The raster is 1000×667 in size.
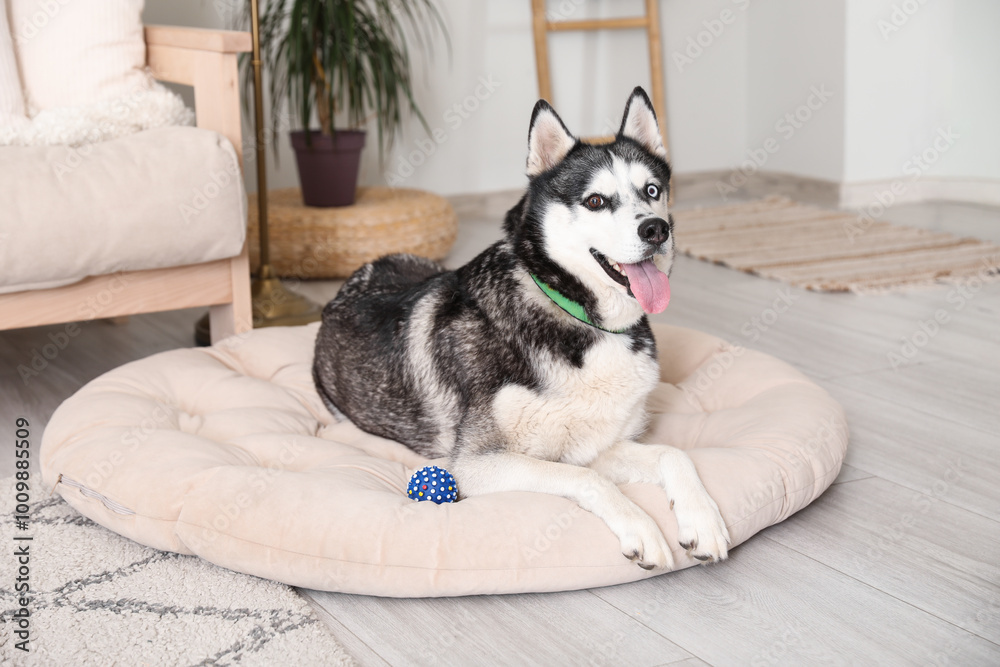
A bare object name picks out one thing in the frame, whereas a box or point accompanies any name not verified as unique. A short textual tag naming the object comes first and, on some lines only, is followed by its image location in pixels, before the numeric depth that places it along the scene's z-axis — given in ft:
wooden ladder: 16.65
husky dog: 5.65
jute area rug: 12.59
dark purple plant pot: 12.75
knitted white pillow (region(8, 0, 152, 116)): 9.12
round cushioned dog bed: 5.18
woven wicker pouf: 12.48
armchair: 7.91
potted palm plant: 11.84
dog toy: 5.87
